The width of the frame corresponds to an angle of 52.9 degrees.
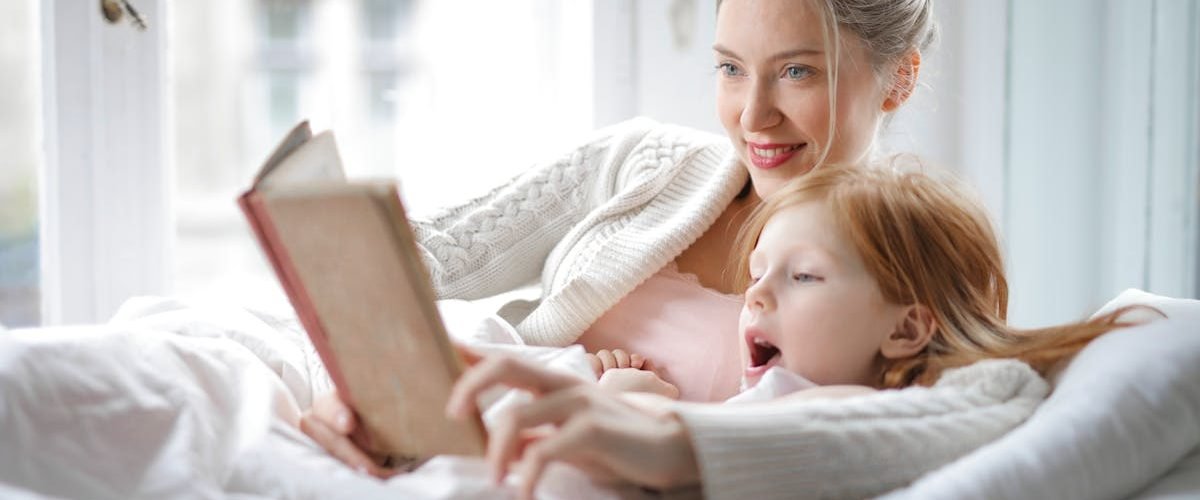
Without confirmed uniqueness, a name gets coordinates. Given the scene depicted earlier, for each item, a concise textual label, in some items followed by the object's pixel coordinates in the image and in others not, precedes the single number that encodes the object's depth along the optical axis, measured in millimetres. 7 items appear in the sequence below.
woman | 1520
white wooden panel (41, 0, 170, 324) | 2299
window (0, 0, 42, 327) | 2324
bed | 931
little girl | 1160
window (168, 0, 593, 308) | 2529
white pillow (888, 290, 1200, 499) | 929
